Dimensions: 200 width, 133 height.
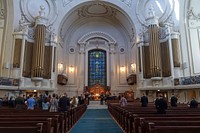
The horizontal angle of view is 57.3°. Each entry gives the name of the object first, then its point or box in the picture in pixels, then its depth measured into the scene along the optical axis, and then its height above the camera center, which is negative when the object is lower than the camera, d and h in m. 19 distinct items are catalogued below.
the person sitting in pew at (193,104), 7.91 -0.67
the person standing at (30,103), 8.45 -0.61
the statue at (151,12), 18.65 +7.85
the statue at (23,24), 16.64 +6.19
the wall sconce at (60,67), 20.52 +2.52
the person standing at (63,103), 7.30 -0.54
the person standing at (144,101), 9.11 -0.59
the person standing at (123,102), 10.63 -0.74
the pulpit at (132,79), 19.66 +1.09
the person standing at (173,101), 8.93 -0.60
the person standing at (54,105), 7.53 -0.61
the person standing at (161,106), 5.55 -0.52
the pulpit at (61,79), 19.45 +1.16
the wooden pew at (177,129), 2.87 -0.63
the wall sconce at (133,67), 20.37 +2.41
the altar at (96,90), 22.45 -0.07
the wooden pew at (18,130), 2.82 -0.60
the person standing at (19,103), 8.60 -0.59
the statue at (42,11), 18.14 +7.87
